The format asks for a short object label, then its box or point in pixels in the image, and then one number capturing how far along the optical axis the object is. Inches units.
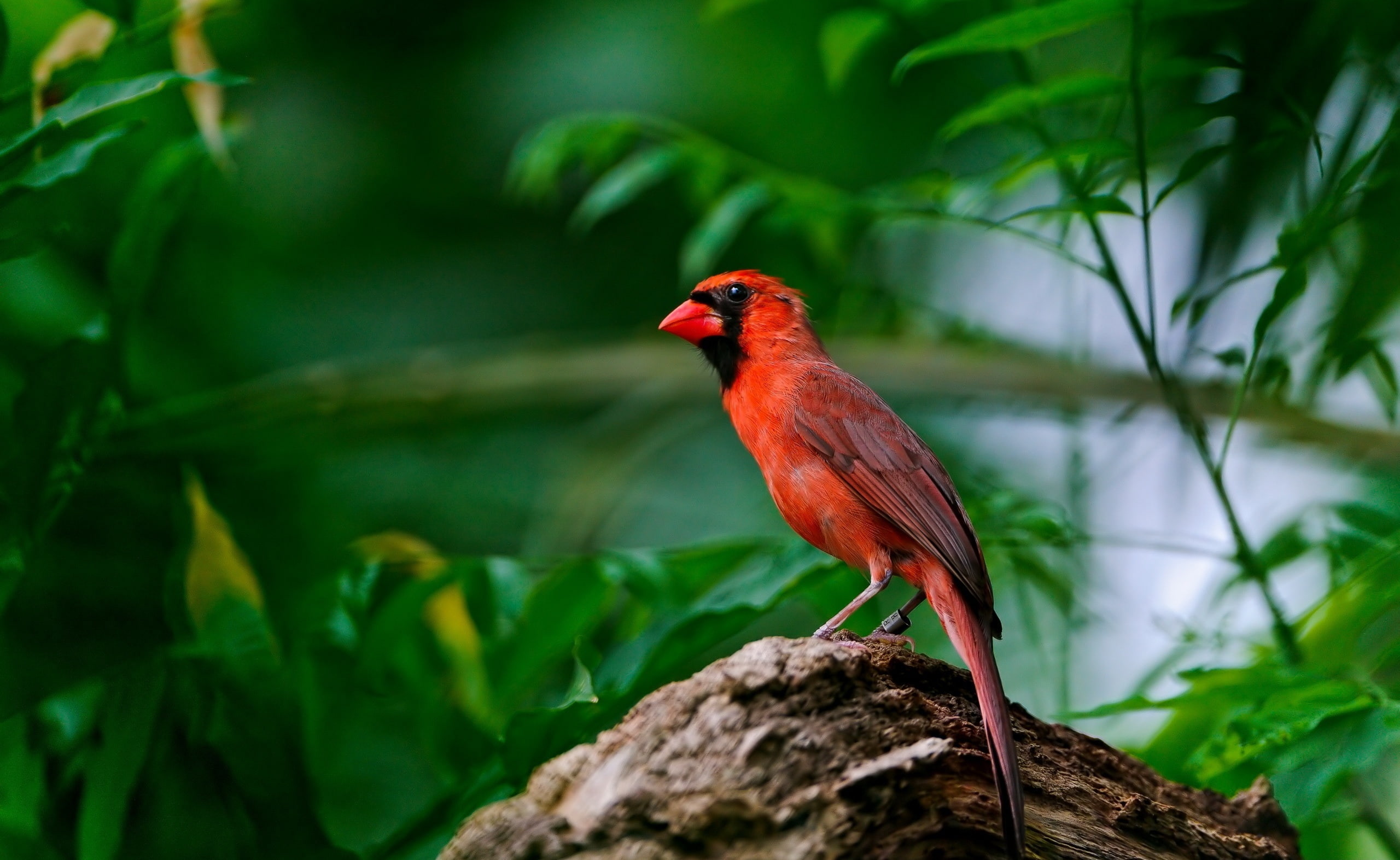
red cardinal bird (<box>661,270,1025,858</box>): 210.8
